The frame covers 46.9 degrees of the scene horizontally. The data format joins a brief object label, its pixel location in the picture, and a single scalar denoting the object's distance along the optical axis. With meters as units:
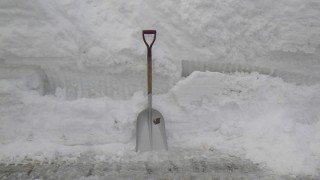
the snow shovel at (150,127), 3.72
